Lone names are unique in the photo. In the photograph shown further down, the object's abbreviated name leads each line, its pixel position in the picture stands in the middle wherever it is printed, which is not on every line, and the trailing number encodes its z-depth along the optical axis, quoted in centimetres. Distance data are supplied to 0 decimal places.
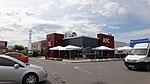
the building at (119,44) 3214
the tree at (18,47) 4478
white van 855
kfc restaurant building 2184
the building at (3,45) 3929
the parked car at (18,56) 1218
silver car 431
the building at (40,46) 3658
